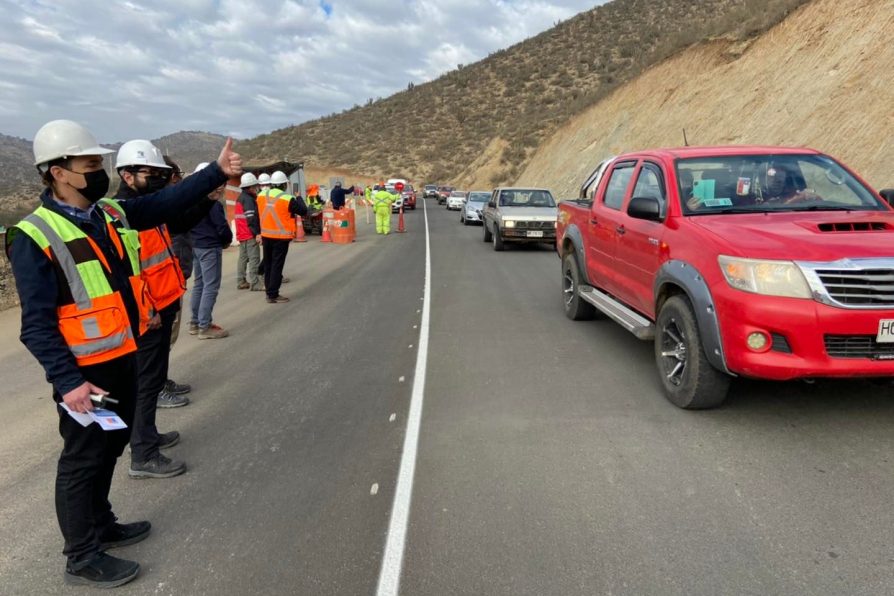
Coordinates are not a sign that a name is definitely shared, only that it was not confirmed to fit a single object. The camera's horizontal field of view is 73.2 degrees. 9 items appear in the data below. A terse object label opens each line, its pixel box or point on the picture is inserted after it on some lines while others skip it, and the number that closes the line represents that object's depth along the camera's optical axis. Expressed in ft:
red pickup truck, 12.00
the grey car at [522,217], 49.44
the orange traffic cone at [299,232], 64.61
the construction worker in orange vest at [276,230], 31.22
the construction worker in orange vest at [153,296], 12.75
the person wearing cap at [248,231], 32.59
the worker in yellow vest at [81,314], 8.30
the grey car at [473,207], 80.34
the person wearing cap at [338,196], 64.08
